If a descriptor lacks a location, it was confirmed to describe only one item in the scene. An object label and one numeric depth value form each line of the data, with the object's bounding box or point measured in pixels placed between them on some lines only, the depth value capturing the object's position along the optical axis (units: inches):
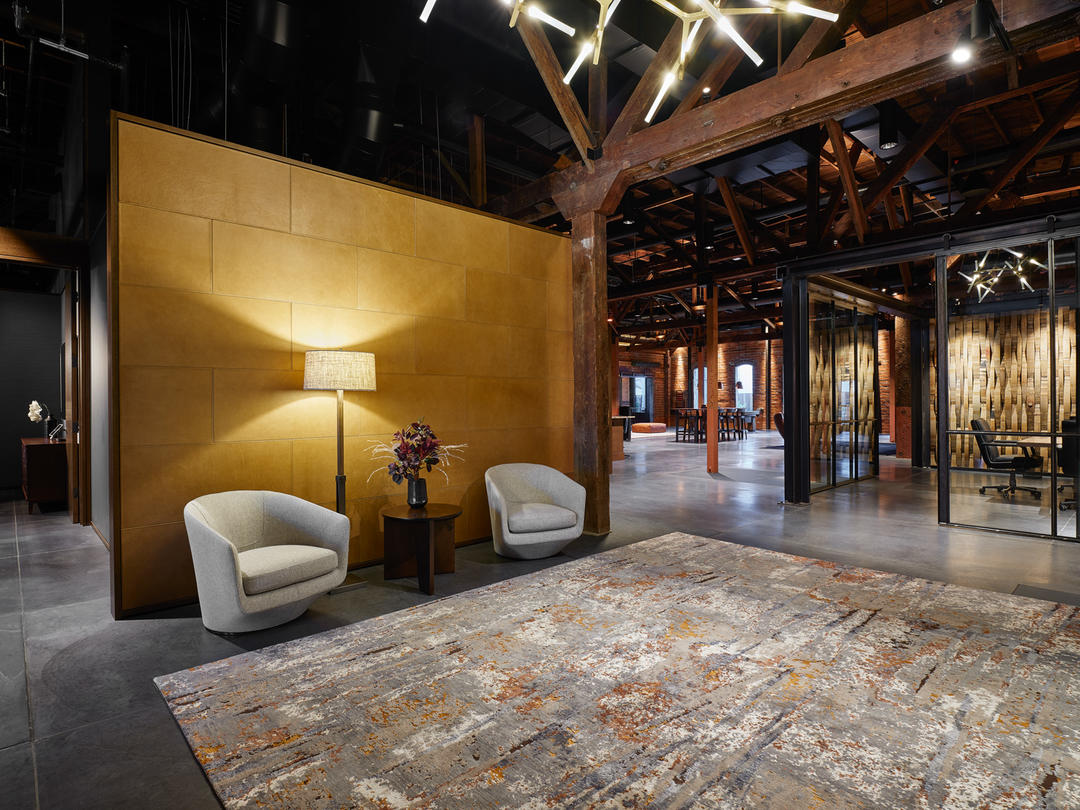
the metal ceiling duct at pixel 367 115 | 179.3
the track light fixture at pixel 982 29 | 118.0
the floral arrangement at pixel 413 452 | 161.9
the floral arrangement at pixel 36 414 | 272.4
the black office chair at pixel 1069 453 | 213.6
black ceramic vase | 163.2
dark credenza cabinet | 253.1
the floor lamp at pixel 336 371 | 147.3
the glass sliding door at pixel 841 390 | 307.6
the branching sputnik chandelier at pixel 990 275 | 314.8
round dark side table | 148.7
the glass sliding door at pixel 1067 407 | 210.5
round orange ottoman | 877.2
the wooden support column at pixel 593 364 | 214.5
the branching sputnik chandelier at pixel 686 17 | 87.7
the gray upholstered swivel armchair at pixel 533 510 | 173.0
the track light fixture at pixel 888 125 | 209.8
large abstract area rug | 71.7
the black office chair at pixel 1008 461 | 284.4
